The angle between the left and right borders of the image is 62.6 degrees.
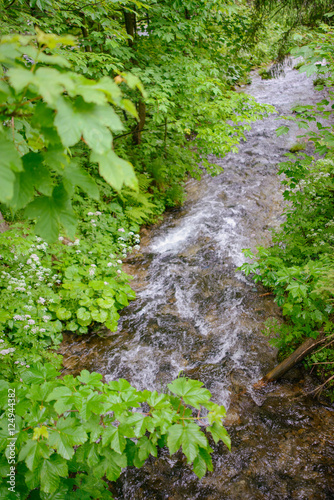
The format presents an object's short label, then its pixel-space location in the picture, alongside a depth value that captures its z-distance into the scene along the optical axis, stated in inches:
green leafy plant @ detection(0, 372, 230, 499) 52.2
